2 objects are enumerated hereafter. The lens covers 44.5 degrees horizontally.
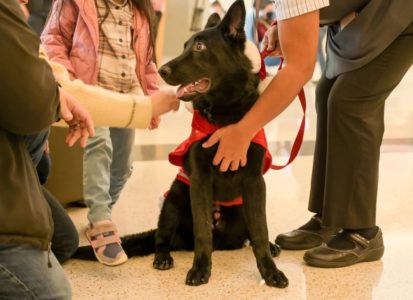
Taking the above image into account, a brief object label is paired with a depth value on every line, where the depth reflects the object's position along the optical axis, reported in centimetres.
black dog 158
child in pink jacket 185
